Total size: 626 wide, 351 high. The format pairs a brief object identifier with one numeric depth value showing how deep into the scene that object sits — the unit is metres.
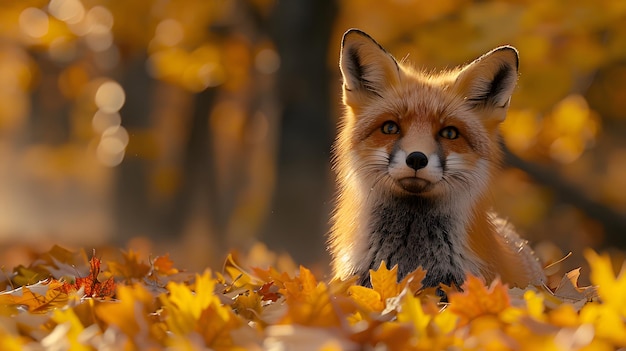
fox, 7.92
